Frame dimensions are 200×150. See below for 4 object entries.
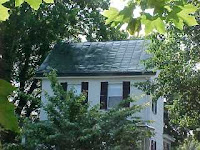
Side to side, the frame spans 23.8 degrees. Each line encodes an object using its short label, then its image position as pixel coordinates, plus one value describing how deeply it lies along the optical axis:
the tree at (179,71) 16.84
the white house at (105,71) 23.67
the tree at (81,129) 15.72
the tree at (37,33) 28.98
